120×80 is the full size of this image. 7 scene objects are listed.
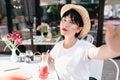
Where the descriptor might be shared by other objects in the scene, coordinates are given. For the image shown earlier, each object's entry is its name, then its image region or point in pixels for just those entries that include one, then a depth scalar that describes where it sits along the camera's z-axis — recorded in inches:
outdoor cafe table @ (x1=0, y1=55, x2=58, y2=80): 61.3
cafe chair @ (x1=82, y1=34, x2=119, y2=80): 65.3
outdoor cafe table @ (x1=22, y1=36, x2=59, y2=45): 135.5
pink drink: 58.6
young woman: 57.4
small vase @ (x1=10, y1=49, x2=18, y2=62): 75.8
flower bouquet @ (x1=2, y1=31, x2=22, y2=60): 76.6
